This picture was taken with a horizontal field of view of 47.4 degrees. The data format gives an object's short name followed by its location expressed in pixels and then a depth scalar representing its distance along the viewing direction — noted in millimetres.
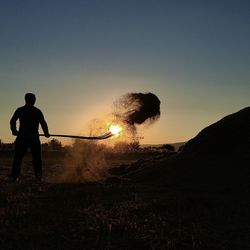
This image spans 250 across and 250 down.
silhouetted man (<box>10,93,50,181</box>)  6334
